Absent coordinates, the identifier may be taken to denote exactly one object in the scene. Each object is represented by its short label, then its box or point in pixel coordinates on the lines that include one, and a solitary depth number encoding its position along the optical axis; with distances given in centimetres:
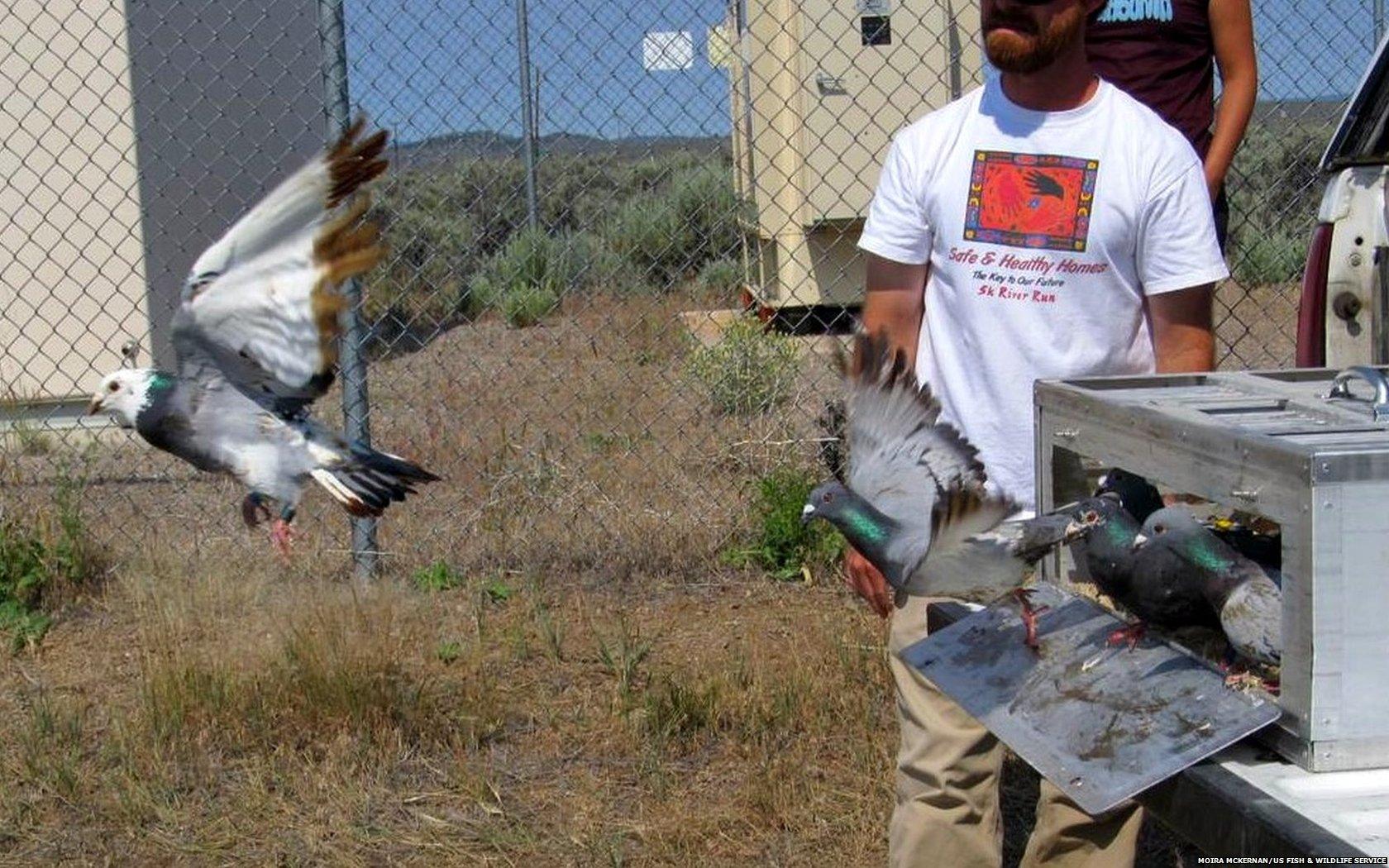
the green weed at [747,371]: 680
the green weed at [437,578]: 558
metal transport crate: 188
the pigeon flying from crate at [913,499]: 277
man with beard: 301
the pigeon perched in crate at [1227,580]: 212
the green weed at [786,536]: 567
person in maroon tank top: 398
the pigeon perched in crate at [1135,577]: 231
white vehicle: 363
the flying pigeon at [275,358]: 346
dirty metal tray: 206
